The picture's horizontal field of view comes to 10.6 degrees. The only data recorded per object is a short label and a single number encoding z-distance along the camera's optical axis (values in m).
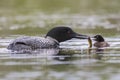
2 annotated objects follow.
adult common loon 15.05
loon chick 15.70
